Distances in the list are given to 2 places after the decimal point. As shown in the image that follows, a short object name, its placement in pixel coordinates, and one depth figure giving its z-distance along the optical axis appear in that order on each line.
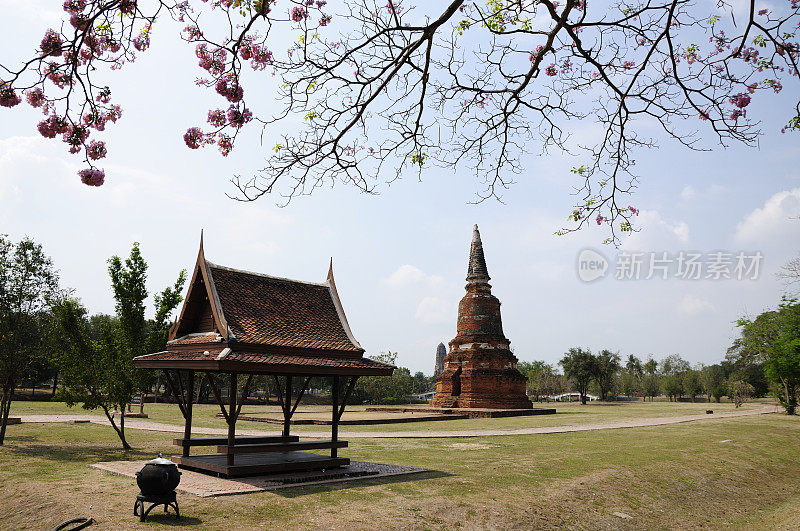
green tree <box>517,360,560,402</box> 71.91
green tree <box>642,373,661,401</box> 78.81
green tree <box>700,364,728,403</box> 69.17
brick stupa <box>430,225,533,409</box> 36.84
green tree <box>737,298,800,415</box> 29.97
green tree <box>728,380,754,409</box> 58.53
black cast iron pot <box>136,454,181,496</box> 8.30
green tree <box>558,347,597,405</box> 62.62
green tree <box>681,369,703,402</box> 76.44
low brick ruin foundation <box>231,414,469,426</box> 26.62
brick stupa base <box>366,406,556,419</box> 32.94
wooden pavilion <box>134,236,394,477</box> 11.39
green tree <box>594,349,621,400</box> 62.84
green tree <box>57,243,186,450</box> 16.14
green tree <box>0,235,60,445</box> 17.34
